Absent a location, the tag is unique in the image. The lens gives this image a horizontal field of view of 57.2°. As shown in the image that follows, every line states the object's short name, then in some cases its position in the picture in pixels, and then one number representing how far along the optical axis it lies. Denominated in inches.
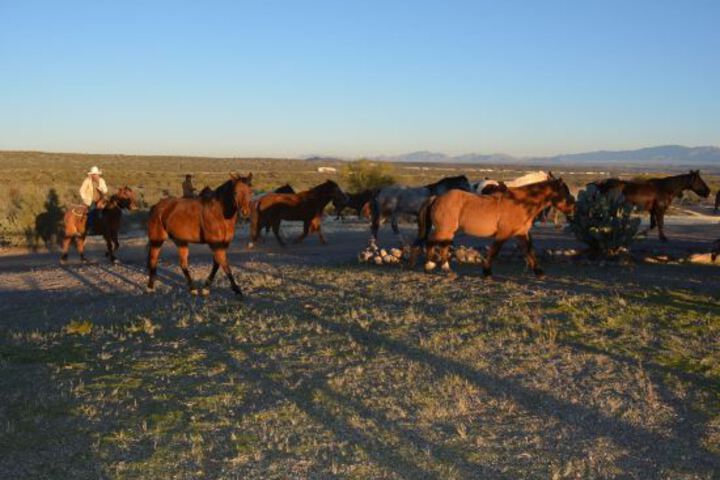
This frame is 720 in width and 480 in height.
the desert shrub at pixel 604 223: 542.9
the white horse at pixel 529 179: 976.4
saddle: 618.5
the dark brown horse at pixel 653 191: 706.8
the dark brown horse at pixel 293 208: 725.3
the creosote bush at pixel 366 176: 1427.2
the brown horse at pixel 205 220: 392.8
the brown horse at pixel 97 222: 611.8
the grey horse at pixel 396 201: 747.4
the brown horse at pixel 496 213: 447.2
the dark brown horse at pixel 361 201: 968.6
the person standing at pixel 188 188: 776.9
